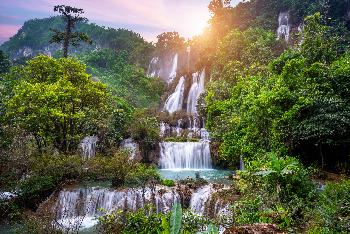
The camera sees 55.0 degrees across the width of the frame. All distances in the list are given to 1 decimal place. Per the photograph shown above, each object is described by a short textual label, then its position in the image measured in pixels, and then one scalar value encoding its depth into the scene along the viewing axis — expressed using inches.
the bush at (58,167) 665.6
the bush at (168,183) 677.9
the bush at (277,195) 371.2
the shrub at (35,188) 639.1
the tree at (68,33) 1196.6
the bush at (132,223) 379.6
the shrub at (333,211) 303.9
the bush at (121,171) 669.9
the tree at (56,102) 724.0
